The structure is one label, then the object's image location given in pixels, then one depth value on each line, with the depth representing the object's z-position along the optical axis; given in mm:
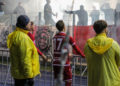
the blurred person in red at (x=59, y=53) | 9022
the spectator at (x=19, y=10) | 24614
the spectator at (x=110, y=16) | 17180
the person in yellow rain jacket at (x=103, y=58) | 6576
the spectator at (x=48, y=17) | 20684
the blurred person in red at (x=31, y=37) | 7890
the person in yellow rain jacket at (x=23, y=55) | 7160
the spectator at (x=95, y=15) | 18336
